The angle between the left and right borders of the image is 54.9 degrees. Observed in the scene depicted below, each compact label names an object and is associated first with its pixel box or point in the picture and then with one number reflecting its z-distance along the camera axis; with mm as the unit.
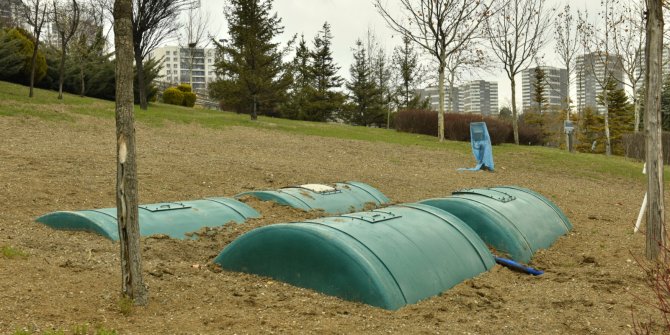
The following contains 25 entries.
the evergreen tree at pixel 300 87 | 44594
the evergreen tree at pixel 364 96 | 47531
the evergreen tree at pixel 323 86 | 44781
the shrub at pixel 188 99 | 37000
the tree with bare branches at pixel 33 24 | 22747
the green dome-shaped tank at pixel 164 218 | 6586
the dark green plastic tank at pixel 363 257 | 4812
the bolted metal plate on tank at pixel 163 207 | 7163
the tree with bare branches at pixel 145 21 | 25672
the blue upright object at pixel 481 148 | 16312
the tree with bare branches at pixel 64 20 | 25195
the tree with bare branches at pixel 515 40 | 31016
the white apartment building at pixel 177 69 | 110412
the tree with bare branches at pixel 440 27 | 25500
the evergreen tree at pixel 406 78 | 46669
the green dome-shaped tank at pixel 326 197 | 8469
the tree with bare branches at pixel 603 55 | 29594
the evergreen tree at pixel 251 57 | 27062
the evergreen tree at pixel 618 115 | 45438
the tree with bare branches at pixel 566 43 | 32188
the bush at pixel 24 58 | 27923
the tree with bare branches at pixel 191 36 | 51881
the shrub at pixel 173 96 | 36469
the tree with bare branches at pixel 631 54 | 28469
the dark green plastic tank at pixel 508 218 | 7227
